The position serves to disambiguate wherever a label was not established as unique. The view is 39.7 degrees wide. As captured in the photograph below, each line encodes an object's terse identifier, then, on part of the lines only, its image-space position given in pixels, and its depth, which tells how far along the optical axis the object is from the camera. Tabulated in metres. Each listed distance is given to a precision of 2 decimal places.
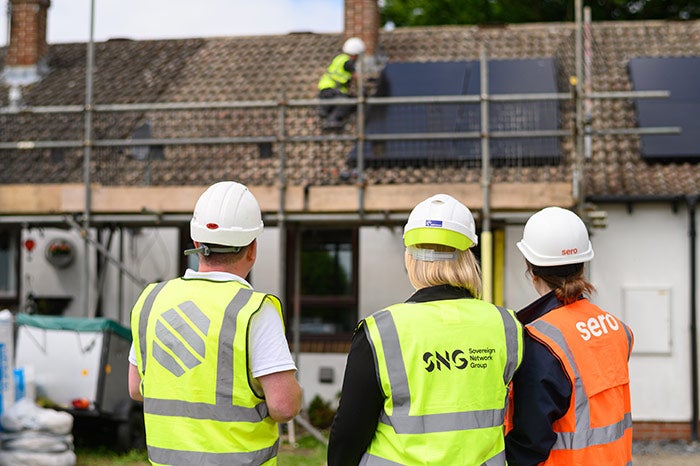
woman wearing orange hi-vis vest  3.59
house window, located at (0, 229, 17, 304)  14.86
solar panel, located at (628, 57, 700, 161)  12.95
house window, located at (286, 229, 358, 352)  13.84
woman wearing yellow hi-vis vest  3.30
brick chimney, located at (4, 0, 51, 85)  16.67
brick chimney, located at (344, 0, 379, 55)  15.27
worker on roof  12.98
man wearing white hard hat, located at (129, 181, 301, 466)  3.49
